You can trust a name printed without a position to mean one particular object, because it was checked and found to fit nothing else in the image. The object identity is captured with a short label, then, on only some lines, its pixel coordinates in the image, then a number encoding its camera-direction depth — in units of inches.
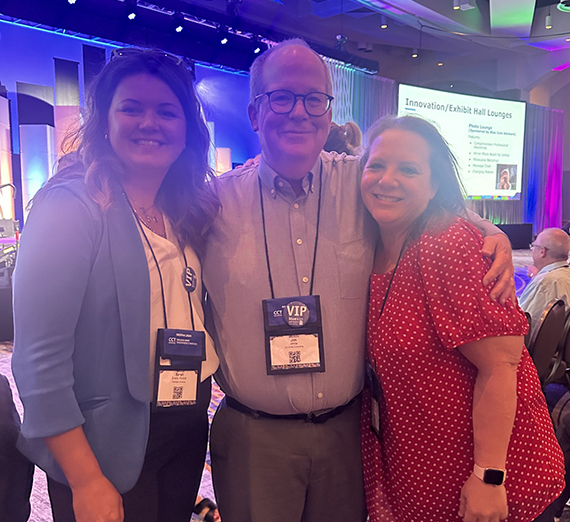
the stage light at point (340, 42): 392.5
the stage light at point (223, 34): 327.9
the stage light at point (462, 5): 304.0
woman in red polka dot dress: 47.8
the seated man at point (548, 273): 145.3
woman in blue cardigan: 41.6
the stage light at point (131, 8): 274.2
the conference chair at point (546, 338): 91.8
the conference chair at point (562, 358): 98.1
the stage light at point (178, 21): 298.5
